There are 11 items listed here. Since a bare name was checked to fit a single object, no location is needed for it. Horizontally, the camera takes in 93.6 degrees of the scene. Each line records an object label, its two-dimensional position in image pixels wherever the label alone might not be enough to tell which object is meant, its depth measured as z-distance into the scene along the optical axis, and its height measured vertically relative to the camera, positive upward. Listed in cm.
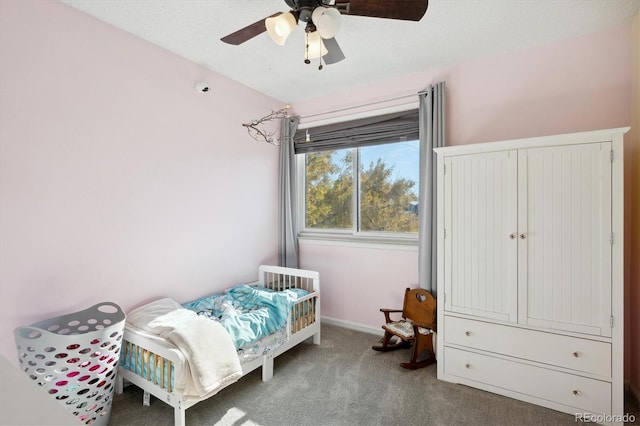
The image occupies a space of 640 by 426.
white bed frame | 170 -93
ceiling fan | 135 +95
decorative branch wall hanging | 320 +89
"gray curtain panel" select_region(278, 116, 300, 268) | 346 +14
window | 302 +39
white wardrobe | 181 -38
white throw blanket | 169 -80
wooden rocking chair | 246 -101
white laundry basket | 150 -78
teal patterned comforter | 212 -78
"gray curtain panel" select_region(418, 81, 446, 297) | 263 +32
